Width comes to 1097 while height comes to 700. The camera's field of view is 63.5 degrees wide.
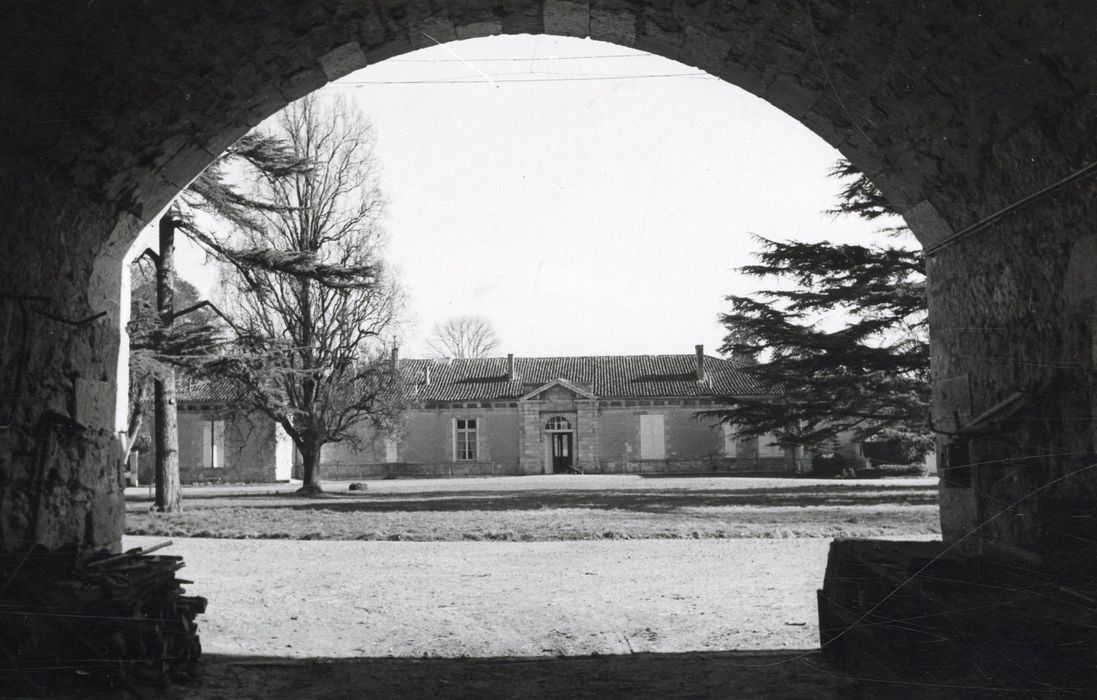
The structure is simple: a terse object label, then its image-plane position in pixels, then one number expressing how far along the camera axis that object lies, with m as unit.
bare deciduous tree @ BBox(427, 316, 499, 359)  48.78
